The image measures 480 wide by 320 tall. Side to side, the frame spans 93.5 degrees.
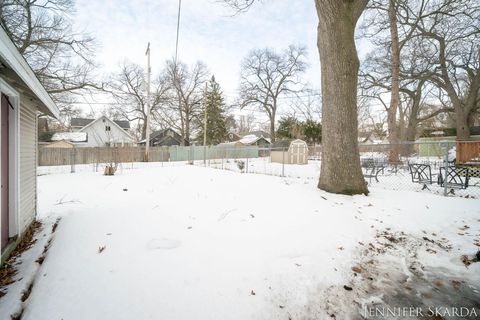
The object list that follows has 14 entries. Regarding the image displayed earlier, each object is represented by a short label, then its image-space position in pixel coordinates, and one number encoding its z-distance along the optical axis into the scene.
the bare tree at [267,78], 33.53
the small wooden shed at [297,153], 21.14
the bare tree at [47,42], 12.24
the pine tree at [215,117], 33.47
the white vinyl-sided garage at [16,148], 2.55
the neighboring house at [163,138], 37.31
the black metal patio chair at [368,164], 9.26
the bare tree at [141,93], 32.41
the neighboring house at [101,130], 32.00
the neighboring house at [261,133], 47.17
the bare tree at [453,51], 12.39
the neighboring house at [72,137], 29.83
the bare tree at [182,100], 33.34
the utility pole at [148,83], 17.95
